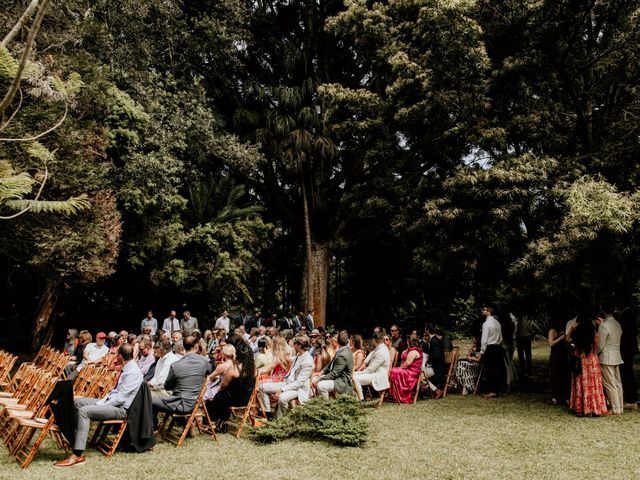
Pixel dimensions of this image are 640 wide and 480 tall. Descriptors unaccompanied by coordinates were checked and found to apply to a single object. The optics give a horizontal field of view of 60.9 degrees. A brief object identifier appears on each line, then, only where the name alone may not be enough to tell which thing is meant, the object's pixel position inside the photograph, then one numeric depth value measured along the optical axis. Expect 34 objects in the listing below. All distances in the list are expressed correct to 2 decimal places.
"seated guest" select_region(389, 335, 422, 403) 10.83
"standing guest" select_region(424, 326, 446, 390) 11.51
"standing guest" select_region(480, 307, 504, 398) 11.34
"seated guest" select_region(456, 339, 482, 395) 11.70
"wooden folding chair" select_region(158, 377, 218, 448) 7.44
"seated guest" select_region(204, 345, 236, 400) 8.12
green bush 7.38
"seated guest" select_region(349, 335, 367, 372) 10.97
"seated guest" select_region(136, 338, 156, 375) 9.14
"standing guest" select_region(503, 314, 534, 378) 13.23
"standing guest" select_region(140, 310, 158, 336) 15.98
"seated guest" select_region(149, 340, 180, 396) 8.77
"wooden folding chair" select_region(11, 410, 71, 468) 6.27
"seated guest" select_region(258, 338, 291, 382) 9.66
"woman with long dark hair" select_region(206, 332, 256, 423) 8.08
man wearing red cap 11.67
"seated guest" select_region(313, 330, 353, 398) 9.20
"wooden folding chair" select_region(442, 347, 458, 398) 11.33
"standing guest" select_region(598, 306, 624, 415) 9.13
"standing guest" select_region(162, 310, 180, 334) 16.55
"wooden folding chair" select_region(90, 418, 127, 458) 6.78
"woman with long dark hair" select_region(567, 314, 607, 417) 9.08
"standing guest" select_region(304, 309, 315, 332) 17.88
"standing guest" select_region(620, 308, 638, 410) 9.62
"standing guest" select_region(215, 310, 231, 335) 16.88
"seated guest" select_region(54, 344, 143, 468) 6.68
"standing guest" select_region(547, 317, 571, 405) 10.55
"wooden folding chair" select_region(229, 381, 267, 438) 8.01
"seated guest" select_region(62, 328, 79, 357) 12.62
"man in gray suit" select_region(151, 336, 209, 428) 7.43
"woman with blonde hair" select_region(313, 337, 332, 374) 10.47
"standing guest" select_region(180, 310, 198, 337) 16.22
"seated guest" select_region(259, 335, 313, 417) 8.74
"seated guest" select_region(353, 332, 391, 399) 10.30
